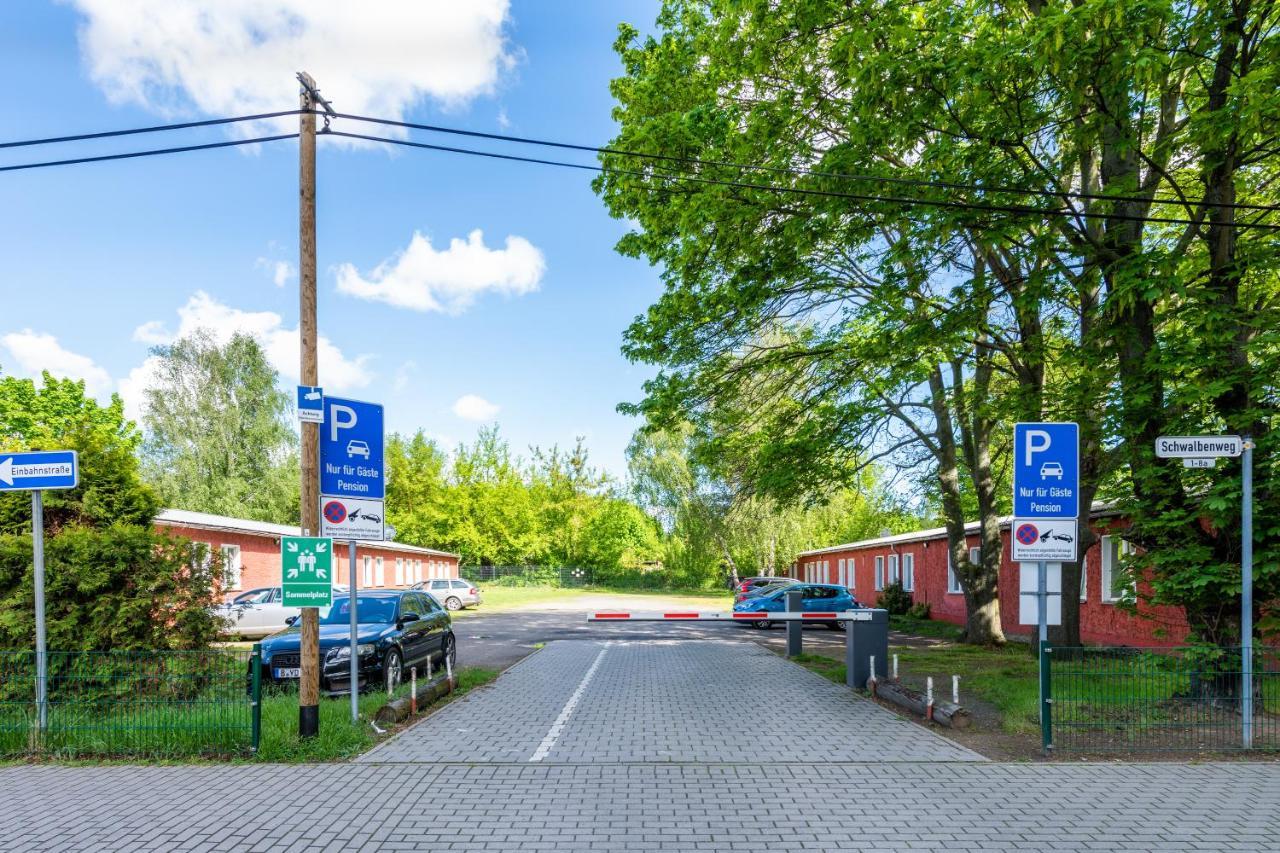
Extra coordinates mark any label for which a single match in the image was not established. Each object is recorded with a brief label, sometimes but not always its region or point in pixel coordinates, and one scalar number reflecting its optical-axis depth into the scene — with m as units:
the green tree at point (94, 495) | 10.10
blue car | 26.27
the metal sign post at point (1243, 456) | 8.48
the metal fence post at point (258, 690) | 7.73
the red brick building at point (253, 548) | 22.94
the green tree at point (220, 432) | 49.84
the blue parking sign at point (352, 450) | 9.41
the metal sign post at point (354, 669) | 9.11
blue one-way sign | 8.45
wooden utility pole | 8.54
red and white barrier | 11.55
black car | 11.20
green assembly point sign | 8.52
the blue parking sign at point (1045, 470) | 8.52
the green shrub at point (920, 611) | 30.75
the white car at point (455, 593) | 37.69
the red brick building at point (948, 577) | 17.94
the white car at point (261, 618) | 19.97
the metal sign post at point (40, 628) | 8.23
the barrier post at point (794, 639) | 17.30
